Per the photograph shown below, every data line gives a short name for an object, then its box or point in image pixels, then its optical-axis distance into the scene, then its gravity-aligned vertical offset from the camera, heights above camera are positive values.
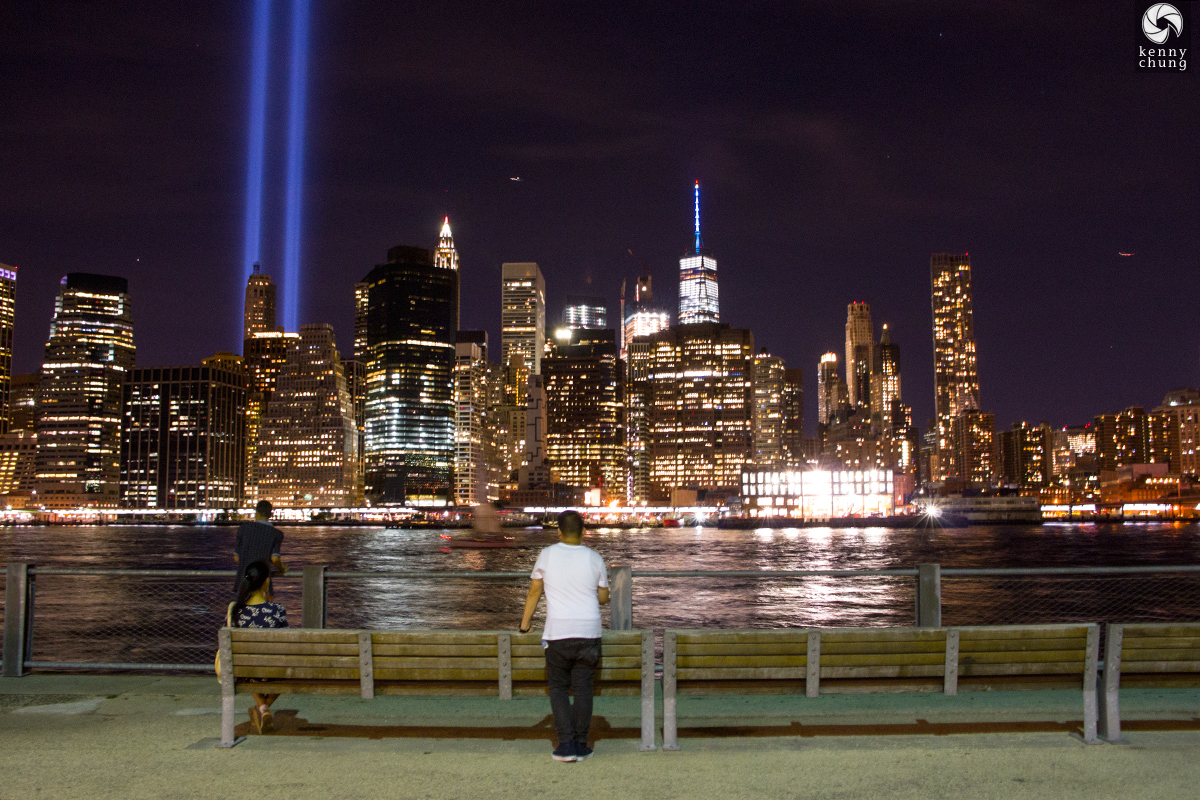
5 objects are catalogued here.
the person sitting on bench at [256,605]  8.56 -1.24
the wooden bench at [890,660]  7.58 -1.55
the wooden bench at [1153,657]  7.74 -1.56
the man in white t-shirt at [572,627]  7.21 -1.20
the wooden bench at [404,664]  7.57 -1.57
